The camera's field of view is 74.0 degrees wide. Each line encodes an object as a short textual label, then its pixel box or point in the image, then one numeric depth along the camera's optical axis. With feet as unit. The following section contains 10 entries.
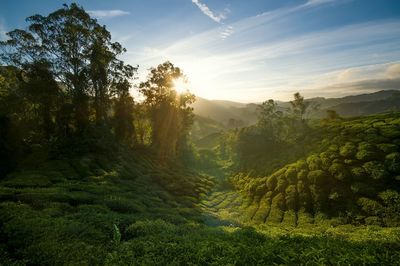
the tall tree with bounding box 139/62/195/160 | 216.74
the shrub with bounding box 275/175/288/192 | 147.49
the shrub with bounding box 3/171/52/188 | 79.52
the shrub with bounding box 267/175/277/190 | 156.89
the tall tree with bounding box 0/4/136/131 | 139.54
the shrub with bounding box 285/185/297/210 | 129.29
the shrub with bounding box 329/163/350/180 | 126.21
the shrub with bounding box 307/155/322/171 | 145.79
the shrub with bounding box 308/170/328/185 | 132.00
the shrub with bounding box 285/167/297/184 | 148.97
